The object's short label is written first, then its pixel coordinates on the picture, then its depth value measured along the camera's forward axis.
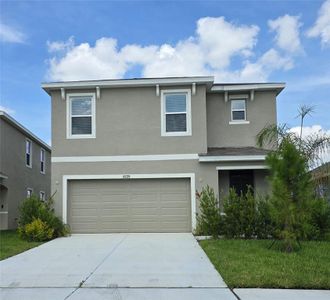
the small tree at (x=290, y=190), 11.69
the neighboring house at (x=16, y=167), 22.38
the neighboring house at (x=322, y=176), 14.11
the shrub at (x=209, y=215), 14.80
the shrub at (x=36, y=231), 14.95
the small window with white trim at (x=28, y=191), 25.65
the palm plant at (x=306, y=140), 14.52
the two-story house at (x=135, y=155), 16.98
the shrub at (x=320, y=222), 14.12
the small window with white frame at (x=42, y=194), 28.59
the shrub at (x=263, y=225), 14.47
